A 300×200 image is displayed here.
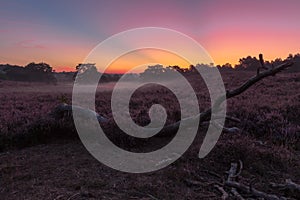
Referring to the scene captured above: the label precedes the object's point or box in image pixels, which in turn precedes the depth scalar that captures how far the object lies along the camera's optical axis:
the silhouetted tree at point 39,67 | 39.54
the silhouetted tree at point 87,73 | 30.01
